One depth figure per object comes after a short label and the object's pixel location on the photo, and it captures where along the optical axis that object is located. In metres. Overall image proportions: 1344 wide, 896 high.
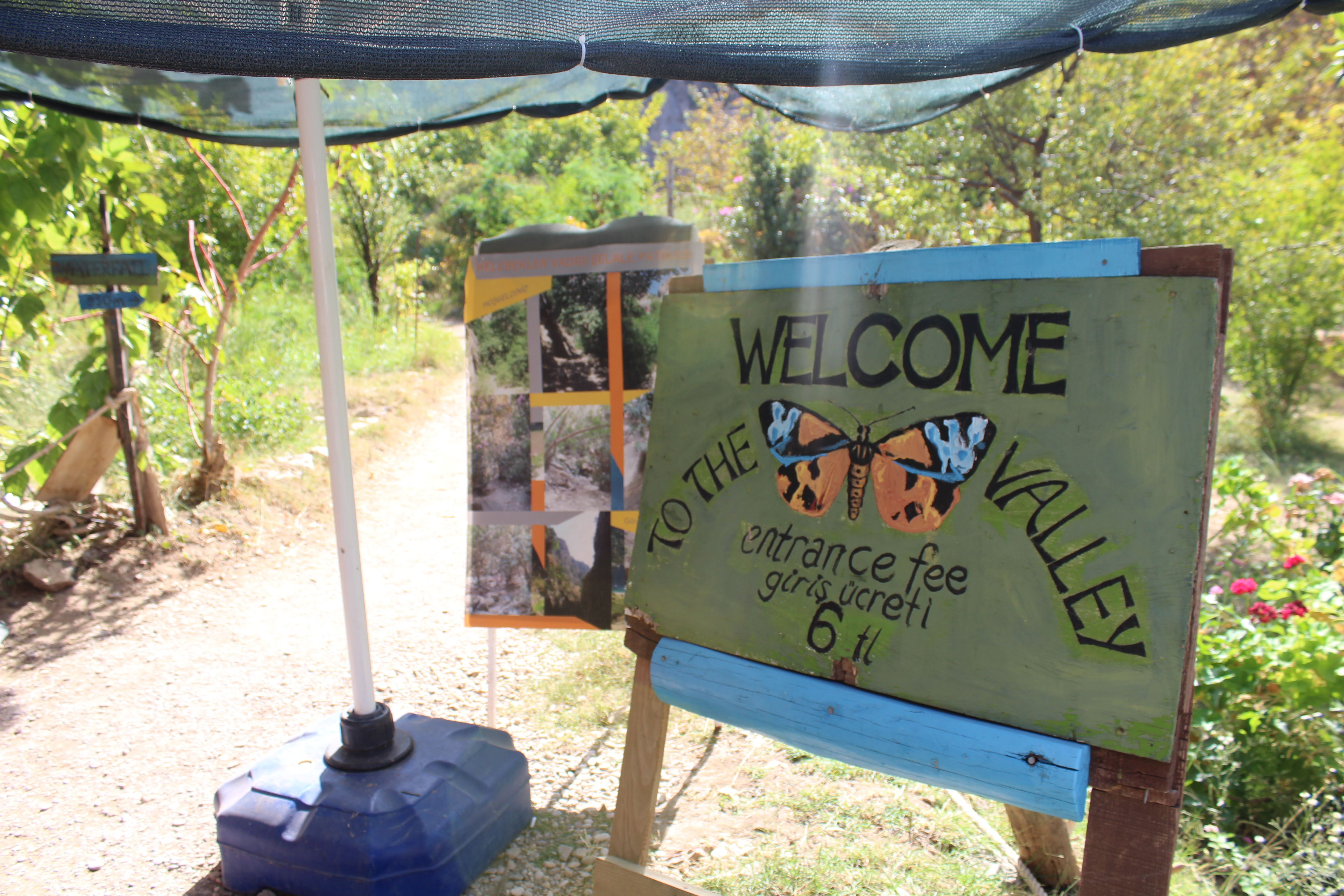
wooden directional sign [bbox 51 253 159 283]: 3.57
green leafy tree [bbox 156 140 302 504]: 4.50
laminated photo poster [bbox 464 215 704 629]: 2.57
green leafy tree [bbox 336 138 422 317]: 11.47
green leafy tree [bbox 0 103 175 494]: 3.41
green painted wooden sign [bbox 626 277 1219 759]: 1.27
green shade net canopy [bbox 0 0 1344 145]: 1.36
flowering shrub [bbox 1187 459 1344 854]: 2.16
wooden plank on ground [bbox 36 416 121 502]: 4.20
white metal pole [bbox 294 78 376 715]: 1.92
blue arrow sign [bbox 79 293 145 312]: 3.78
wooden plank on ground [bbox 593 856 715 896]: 1.64
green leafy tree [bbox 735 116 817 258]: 11.44
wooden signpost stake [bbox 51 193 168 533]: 3.59
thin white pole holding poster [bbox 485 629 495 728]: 2.78
